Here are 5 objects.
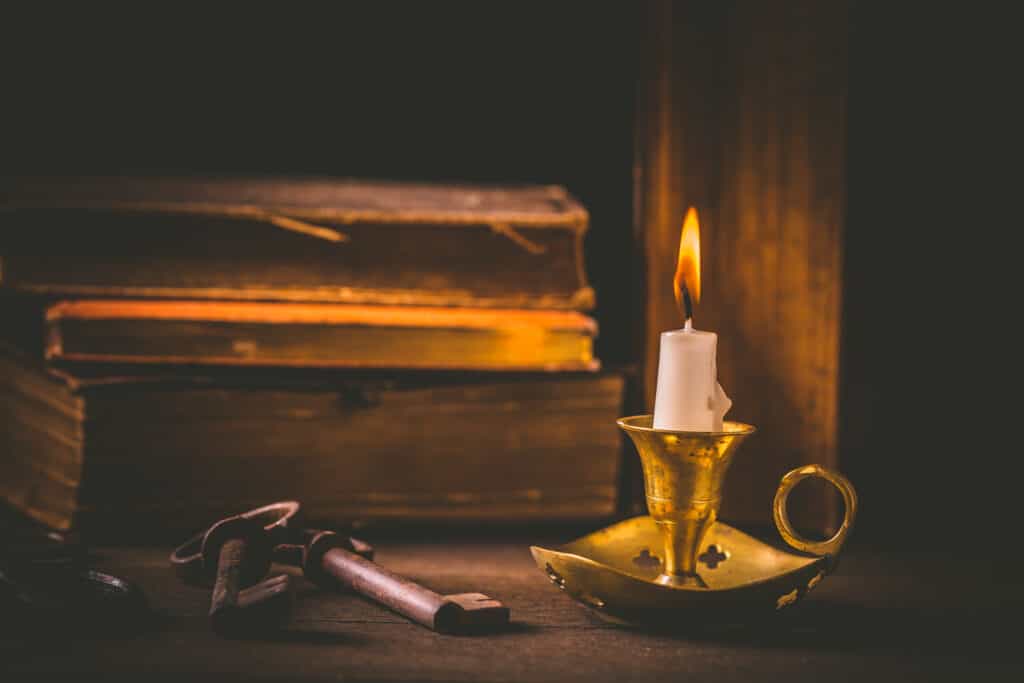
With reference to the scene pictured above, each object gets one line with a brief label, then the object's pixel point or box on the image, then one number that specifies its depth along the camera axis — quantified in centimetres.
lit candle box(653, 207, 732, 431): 105
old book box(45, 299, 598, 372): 119
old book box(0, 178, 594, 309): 119
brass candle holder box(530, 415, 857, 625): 104
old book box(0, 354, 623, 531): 119
